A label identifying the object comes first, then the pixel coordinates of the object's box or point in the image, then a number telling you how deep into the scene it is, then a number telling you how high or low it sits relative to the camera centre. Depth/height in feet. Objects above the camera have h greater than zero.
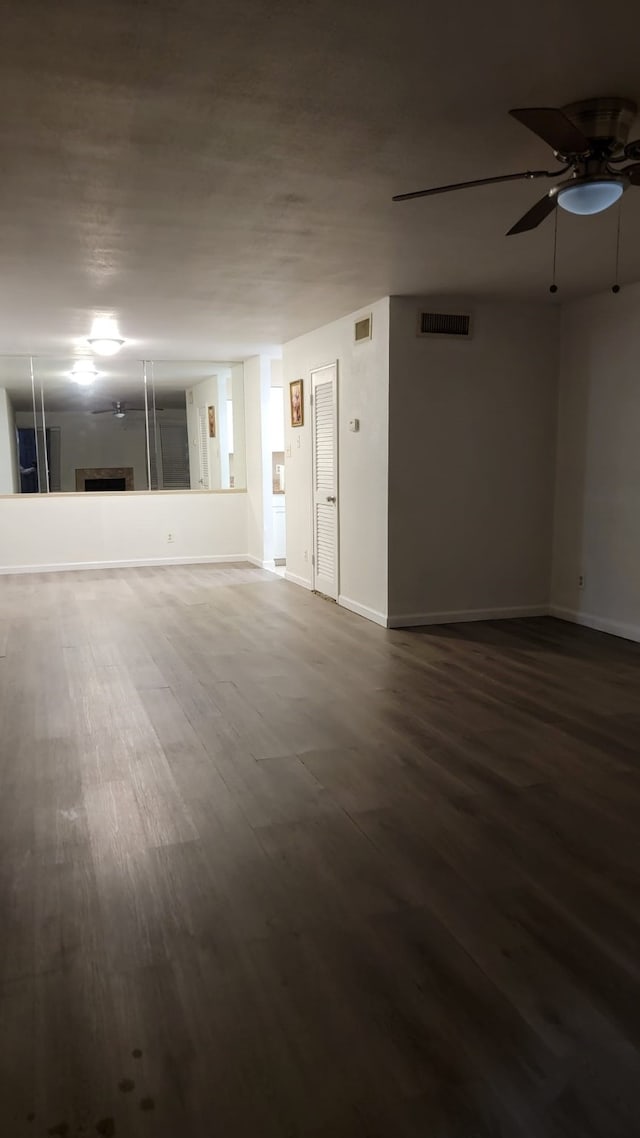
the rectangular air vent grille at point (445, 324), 17.90 +2.87
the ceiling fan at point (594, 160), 7.98 +3.00
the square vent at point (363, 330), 18.63 +2.87
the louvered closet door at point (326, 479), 21.15 -0.85
